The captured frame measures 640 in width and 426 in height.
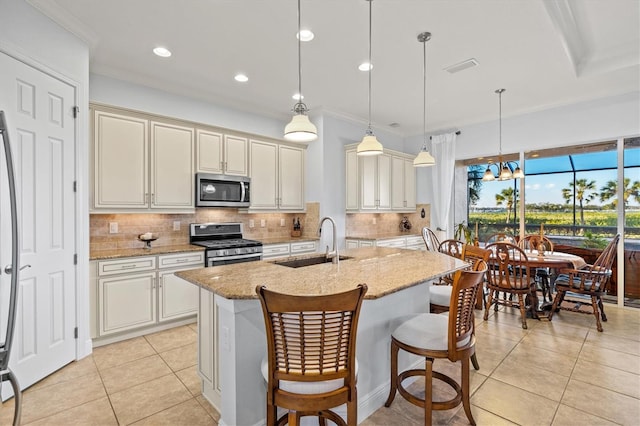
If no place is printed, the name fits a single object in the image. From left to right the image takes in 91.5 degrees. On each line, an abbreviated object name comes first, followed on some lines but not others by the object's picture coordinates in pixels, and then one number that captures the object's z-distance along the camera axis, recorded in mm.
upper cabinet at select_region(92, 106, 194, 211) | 3338
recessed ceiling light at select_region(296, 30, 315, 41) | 2834
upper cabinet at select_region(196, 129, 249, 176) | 4094
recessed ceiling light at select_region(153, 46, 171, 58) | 3080
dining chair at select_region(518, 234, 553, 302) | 4414
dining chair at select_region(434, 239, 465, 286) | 3946
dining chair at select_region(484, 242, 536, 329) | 3645
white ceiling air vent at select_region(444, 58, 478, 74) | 3398
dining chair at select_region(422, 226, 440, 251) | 5270
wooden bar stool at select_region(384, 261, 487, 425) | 1815
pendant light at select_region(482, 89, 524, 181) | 4354
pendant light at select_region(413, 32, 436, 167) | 2911
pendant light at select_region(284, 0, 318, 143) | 2238
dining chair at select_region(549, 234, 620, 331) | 3635
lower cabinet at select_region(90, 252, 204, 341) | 3115
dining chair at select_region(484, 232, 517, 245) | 4848
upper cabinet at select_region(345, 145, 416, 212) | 5199
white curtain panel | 5805
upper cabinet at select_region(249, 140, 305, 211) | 4648
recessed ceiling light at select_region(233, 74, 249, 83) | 3714
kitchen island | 1717
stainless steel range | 3846
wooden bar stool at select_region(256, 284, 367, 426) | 1337
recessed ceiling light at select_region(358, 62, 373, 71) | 3426
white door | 2287
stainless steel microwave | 4059
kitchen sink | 2662
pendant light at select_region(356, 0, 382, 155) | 2812
